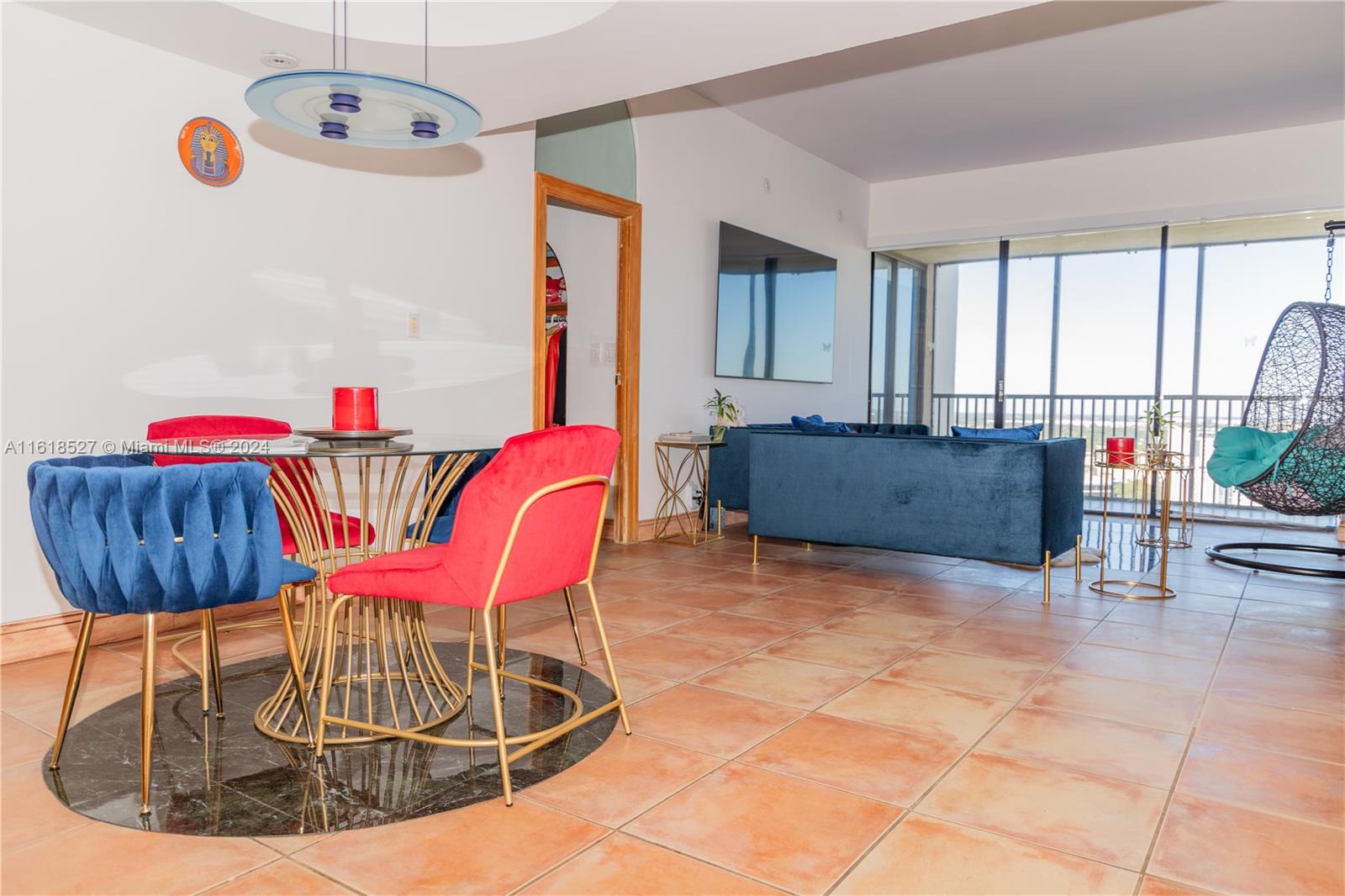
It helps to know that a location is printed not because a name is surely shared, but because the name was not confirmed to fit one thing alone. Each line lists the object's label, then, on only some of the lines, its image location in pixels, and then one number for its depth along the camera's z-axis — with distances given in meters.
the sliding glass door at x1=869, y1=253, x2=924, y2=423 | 8.55
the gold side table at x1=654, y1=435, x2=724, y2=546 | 5.75
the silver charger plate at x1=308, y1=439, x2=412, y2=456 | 2.15
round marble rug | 1.89
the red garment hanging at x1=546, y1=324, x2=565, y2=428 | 6.45
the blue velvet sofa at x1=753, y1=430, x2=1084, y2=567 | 4.00
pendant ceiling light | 2.20
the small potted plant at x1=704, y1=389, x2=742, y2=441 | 6.05
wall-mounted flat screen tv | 6.40
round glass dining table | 2.27
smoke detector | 3.29
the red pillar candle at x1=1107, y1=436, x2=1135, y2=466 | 4.25
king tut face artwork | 3.39
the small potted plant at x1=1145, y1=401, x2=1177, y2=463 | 4.57
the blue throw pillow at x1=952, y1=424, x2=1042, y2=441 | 4.66
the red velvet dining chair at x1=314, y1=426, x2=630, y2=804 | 1.99
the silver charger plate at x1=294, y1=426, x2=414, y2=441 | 2.29
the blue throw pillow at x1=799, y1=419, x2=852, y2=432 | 5.19
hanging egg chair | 4.48
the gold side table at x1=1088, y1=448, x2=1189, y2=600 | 4.18
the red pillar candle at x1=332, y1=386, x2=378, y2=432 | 2.41
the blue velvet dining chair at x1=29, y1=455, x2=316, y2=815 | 1.89
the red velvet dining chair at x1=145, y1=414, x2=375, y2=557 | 2.36
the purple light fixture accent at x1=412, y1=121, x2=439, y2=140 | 2.54
